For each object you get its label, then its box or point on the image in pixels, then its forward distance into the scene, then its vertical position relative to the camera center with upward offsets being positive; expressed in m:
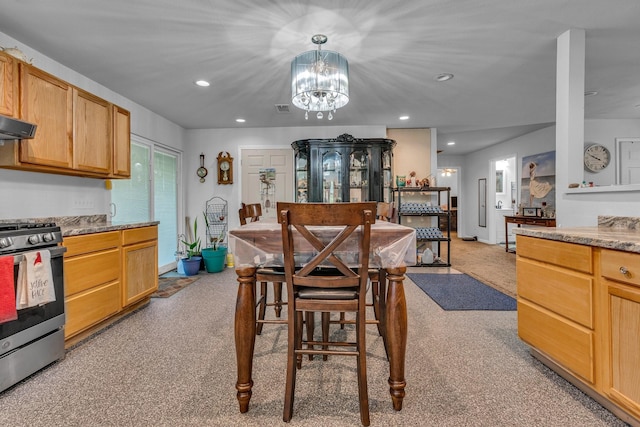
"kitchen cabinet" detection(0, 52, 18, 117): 2.01 +0.87
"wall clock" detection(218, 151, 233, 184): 5.22 +0.74
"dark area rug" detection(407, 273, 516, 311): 3.02 -0.95
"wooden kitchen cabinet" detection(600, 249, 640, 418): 1.27 -0.52
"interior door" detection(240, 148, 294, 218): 5.22 +0.61
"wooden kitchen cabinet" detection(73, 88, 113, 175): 2.63 +0.74
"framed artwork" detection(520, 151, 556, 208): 5.44 +0.55
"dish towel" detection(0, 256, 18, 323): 1.63 -0.43
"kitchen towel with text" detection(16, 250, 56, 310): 1.74 -0.40
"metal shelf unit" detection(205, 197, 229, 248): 5.27 -0.13
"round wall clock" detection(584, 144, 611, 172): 5.13 +0.87
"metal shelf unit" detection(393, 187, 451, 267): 4.90 -0.07
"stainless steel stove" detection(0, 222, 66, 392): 1.70 -0.67
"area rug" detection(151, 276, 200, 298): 3.55 -0.96
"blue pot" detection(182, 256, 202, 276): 4.46 -0.80
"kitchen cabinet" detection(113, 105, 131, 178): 3.11 +0.74
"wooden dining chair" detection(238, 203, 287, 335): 1.67 -0.38
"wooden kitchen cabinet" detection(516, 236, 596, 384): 1.50 -0.52
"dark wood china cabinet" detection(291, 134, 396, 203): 4.73 +0.69
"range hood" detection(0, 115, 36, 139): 1.91 +0.56
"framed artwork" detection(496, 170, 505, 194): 7.90 +0.73
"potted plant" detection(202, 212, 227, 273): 4.62 -0.71
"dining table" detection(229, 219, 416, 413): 1.51 -0.35
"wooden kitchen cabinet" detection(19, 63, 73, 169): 2.18 +0.75
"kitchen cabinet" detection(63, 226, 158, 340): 2.21 -0.54
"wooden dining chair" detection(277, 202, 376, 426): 1.33 -0.29
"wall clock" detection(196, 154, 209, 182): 5.25 +0.71
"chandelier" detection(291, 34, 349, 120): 2.40 +1.10
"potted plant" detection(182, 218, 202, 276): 4.46 -0.73
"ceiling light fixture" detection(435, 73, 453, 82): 3.16 +1.42
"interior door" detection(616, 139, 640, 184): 5.05 +0.84
